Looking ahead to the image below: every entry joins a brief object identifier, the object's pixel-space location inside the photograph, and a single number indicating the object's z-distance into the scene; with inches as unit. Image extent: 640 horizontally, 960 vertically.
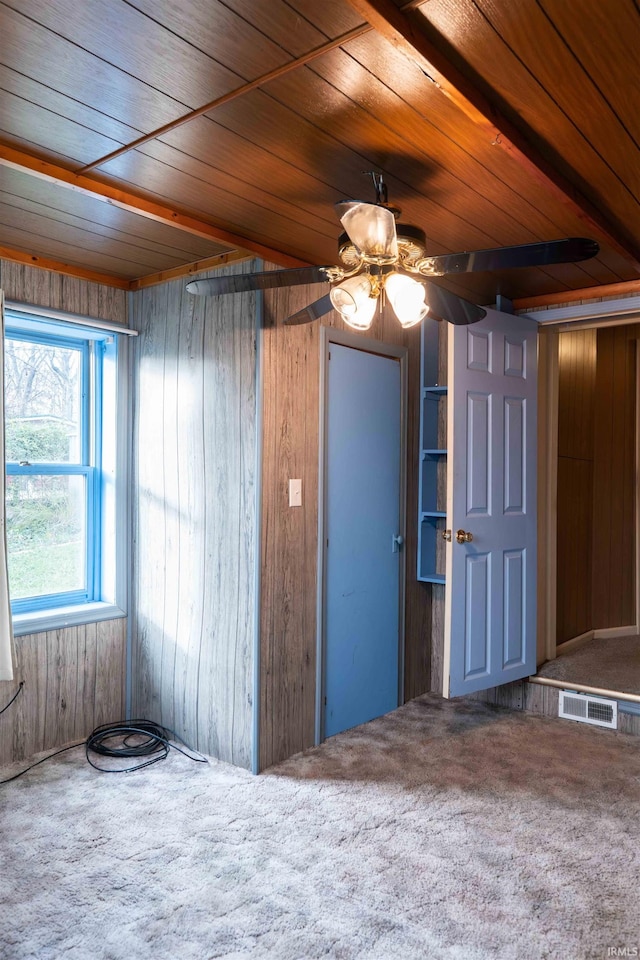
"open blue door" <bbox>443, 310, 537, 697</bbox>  135.0
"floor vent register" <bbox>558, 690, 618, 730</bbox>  140.0
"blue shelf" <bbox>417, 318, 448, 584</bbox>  157.9
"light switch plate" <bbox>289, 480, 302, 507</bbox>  124.4
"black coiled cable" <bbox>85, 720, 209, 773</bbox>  124.5
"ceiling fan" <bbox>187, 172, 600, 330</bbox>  70.0
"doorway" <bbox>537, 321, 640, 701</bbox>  164.9
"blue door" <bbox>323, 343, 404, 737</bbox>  134.4
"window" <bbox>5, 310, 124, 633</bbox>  128.6
